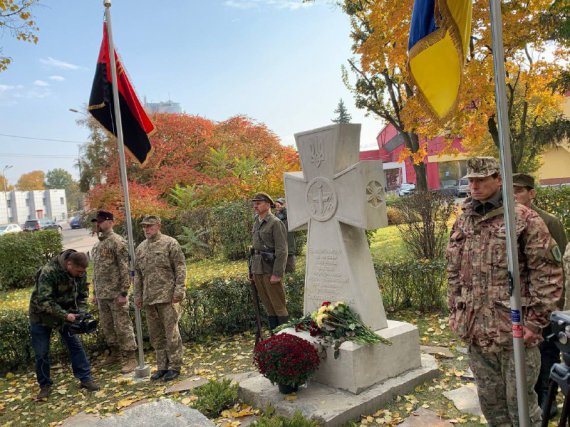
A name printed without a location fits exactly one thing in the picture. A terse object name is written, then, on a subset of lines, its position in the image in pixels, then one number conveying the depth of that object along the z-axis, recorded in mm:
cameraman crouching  4980
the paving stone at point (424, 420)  3695
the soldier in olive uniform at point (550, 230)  3635
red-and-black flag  6014
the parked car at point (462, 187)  30500
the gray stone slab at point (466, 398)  3855
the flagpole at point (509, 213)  2385
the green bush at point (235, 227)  13102
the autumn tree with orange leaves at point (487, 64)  9641
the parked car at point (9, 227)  39922
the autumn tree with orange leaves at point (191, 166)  15416
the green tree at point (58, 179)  111688
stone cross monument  4383
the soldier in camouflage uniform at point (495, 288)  2725
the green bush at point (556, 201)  8617
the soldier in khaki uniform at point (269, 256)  5715
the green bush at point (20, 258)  12812
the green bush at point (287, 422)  3482
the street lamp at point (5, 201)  72244
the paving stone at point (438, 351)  5172
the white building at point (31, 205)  75538
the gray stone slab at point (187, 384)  4934
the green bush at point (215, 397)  4266
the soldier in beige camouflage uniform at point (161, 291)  5355
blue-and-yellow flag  2506
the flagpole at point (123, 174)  5514
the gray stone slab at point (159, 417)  3482
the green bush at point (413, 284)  6992
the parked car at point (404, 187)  37219
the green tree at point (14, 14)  8930
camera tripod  2029
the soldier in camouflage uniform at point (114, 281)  5957
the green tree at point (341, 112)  41594
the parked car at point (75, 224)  49444
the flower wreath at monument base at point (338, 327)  4277
